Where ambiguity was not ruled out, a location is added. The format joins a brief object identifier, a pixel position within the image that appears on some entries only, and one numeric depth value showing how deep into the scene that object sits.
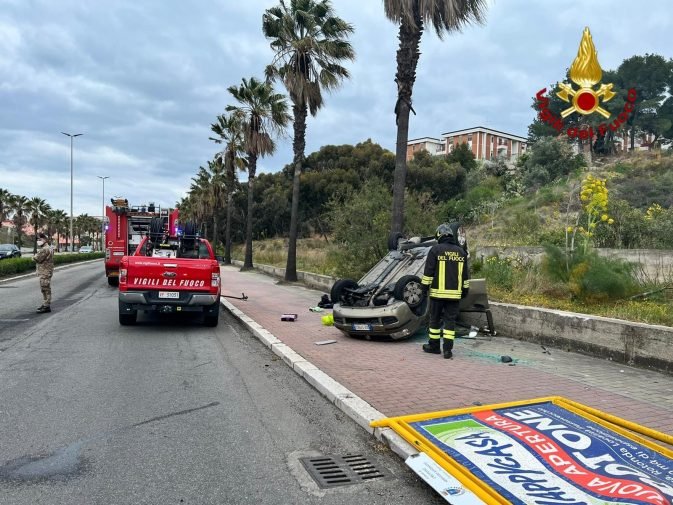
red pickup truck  9.72
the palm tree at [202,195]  52.97
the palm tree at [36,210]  77.81
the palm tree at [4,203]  69.31
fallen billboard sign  3.21
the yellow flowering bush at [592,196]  9.33
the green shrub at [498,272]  10.55
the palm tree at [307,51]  20.64
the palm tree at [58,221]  90.03
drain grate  3.71
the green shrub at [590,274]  8.41
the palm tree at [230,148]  38.12
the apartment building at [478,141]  102.56
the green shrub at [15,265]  22.84
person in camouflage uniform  12.45
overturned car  8.30
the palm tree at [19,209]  73.31
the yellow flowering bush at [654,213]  13.72
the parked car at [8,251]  38.30
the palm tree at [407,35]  12.28
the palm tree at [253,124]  29.47
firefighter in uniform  7.40
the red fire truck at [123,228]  19.45
